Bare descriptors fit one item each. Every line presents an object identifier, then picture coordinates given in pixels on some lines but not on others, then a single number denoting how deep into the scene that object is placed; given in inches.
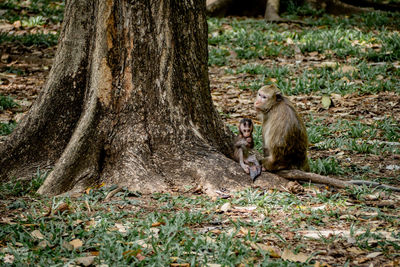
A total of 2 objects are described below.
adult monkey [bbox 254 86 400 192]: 431.8
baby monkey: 435.9
